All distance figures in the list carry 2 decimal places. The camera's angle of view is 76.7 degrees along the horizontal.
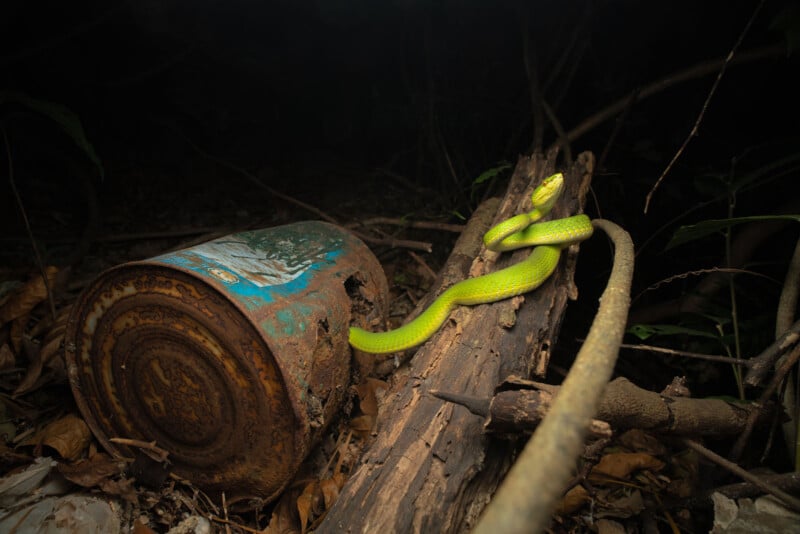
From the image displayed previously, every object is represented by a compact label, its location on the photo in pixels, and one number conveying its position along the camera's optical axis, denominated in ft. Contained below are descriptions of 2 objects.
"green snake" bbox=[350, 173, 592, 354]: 1.06
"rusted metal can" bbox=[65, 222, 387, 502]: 0.90
